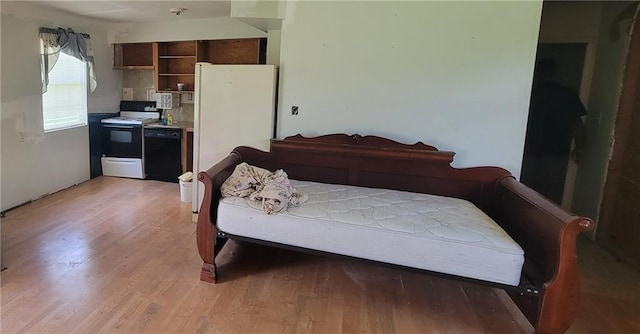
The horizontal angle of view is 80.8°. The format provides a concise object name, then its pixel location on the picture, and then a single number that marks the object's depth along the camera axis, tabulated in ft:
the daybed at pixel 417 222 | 6.52
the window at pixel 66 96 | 14.25
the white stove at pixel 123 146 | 16.52
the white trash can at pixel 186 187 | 13.83
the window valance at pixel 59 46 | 13.56
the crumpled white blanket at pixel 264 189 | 7.96
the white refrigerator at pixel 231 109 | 10.96
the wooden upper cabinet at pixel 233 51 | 15.55
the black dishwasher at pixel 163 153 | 16.28
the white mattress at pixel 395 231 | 6.97
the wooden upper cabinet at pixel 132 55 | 17.35
